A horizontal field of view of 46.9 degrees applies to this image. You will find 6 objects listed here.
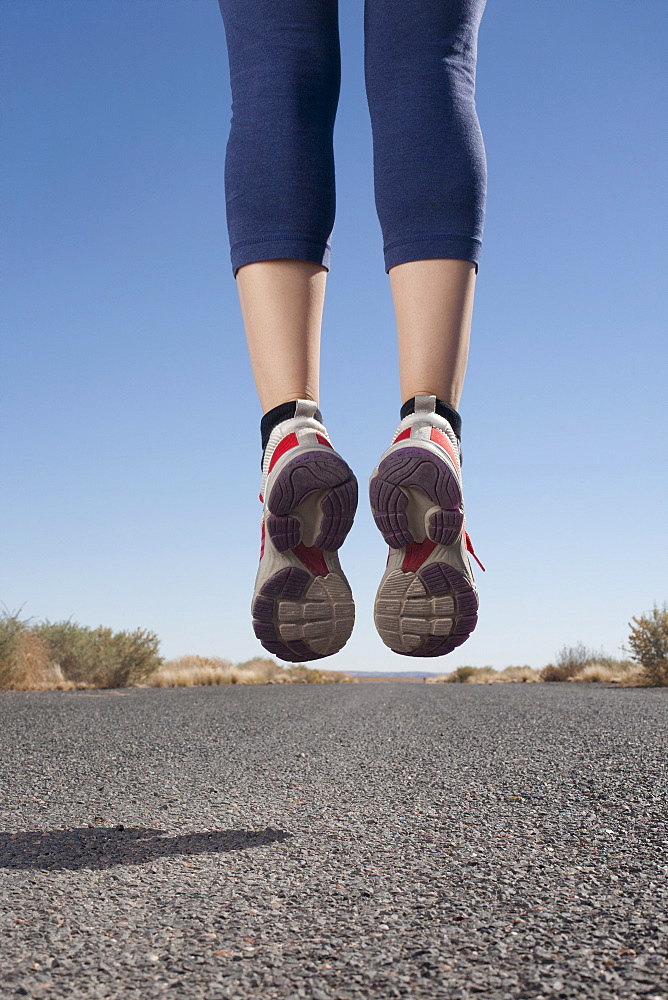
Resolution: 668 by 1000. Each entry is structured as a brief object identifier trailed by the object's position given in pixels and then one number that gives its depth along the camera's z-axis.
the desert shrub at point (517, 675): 10.34
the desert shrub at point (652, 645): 8.19
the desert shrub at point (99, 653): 8.73
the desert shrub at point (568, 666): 9.78
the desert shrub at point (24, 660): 7.64
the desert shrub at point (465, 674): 10.73
